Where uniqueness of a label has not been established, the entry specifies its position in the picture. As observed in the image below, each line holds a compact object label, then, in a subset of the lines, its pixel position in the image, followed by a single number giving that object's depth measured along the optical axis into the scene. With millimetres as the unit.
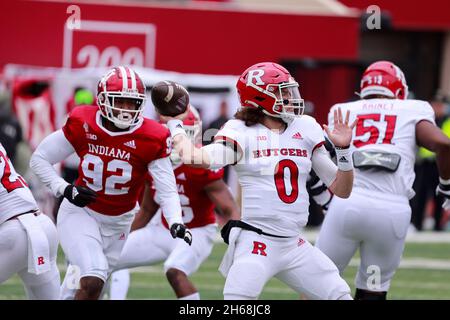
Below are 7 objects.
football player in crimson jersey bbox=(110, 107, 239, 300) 16312
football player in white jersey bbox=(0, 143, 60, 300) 12953
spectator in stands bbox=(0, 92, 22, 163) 26359
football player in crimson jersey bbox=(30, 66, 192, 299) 13680
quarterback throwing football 12289
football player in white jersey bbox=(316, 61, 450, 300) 14711
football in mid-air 12625
